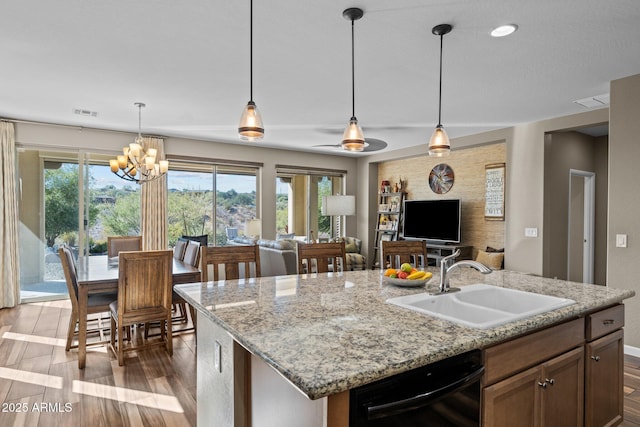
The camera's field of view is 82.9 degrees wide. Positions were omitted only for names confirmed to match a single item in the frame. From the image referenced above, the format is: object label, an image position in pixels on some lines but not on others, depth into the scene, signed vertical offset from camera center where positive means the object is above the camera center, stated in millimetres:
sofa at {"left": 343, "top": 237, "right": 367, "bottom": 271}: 6547 -930
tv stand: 6133 -718
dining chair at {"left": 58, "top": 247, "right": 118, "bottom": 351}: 3111 -832
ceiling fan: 6234 +1179
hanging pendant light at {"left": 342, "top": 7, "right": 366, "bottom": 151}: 2529 +509
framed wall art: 5770 +311
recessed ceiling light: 2498 +1269
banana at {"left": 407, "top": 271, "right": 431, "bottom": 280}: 2070 -378
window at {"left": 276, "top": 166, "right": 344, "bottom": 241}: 7535 +203
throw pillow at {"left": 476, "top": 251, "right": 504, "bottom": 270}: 5395 -733
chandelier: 4191 +584
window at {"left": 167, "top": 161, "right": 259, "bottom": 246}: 6359 +175
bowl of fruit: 2064 -388
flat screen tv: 6277 -182
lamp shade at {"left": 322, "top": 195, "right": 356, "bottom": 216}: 6934 +93
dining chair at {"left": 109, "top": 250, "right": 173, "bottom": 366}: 3027 -707
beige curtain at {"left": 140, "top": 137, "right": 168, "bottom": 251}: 5852 -11
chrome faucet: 1935 -370
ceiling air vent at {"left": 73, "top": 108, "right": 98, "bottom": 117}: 4602 +1255
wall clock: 6734 +605
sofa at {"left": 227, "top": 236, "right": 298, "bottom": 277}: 4910 -668
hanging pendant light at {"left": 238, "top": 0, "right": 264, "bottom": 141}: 2184 +533
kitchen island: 1026 -443
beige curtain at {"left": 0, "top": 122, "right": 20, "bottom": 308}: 4953 -125
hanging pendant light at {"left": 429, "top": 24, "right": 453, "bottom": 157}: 2717 +507
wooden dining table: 3023 -632
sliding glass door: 5328 -45
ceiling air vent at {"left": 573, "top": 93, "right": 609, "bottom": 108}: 3928 +1230
